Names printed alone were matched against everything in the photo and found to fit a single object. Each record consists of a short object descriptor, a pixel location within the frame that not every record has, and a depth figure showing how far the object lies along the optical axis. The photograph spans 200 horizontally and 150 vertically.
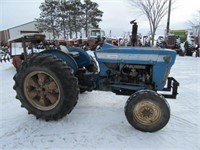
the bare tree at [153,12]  21.64
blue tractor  3.54
